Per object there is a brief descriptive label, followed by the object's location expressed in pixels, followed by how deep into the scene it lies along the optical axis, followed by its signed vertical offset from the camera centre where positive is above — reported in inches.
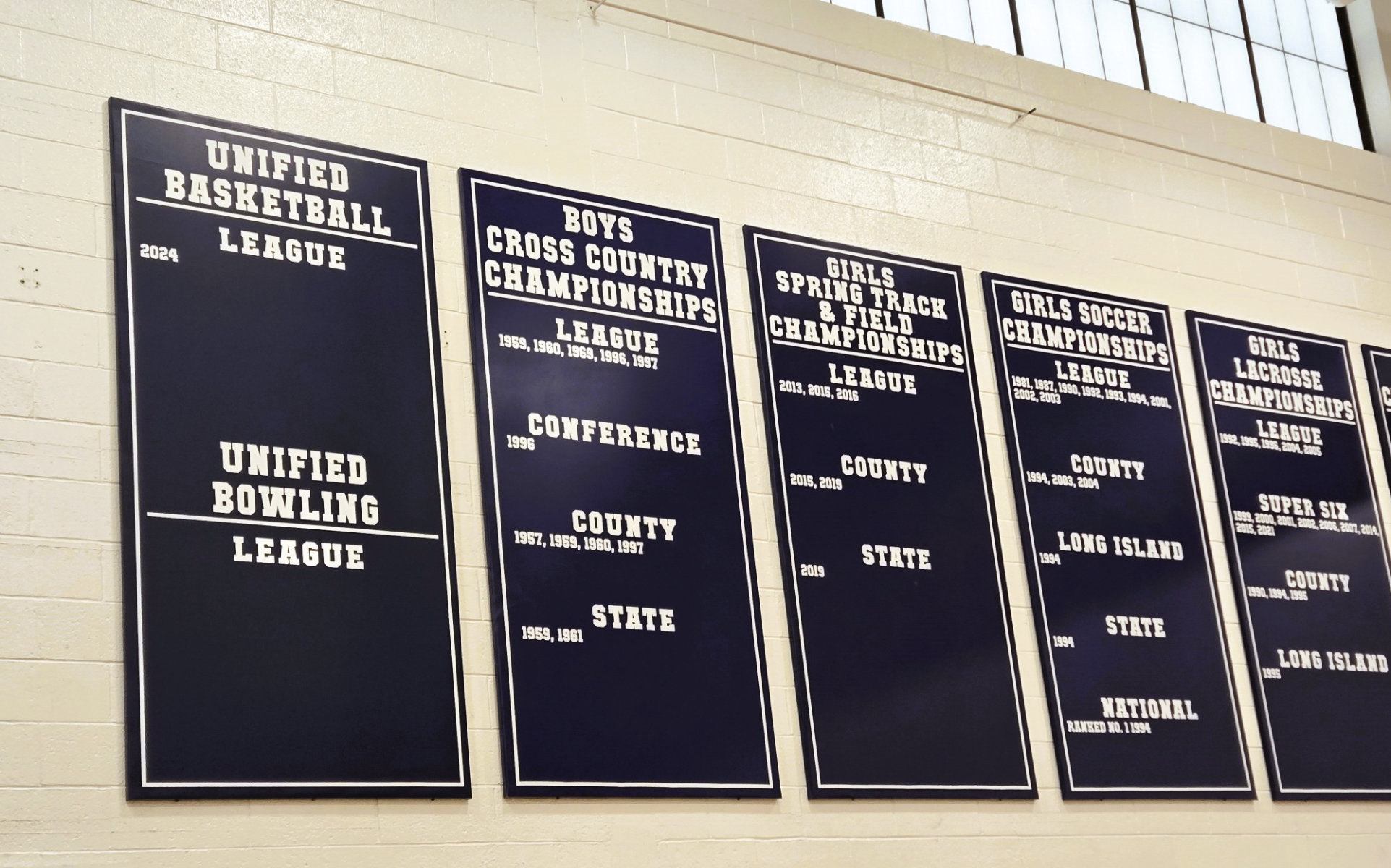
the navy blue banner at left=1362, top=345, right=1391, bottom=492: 288.3 +49.2
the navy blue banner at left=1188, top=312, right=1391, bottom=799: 257.0 +21.3
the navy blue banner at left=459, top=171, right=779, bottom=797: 198.7 +31.0
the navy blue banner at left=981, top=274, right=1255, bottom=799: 239.3 +22.8
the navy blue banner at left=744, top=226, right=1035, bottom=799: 219.9 +26.8
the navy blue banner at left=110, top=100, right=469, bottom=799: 176.7 +34.6
